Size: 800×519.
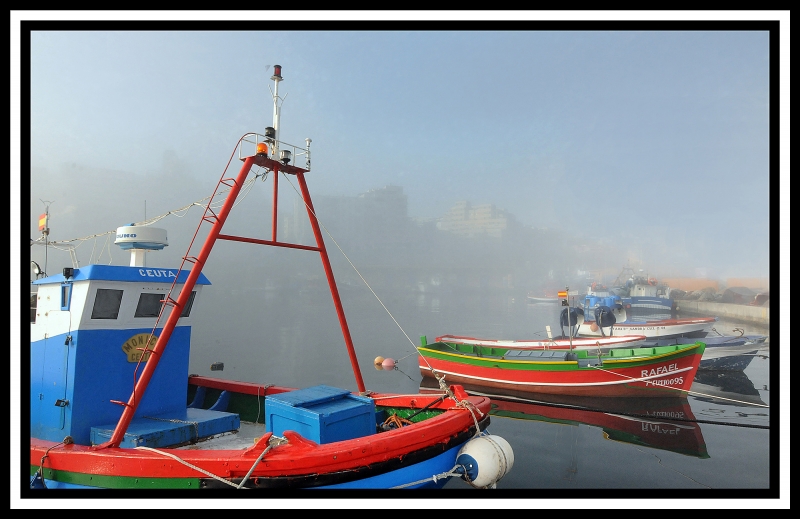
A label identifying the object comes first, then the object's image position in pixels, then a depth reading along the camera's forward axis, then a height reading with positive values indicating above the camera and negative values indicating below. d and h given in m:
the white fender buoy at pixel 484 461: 6.91 -3.26
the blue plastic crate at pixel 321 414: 6.76 -2.52
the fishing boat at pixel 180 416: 6.15 -2.72
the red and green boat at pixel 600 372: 18.17 -5.05
